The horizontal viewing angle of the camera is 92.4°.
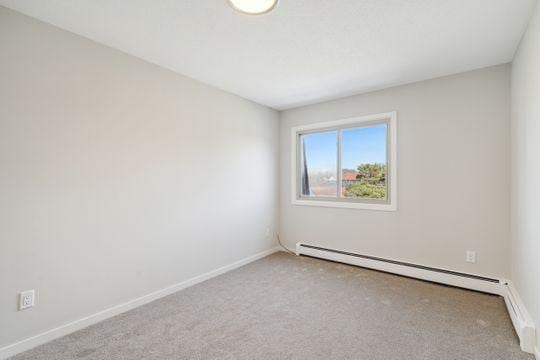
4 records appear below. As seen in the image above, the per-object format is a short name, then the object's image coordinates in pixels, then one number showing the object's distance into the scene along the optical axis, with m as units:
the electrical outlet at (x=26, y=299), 1.83
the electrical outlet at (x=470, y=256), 2.78
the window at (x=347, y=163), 3.42
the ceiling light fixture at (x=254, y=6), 1.64
